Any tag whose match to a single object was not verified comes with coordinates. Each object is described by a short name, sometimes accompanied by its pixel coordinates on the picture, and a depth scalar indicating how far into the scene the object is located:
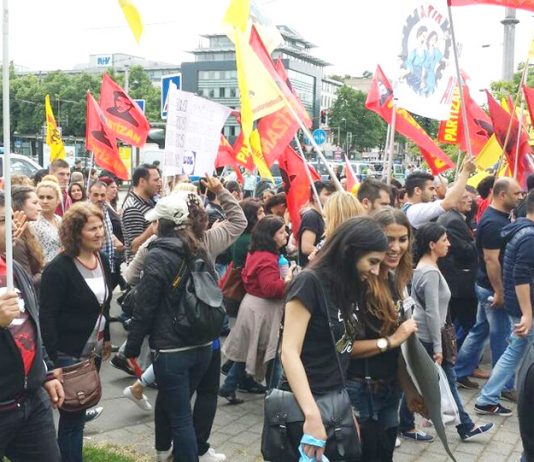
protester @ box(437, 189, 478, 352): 6.24
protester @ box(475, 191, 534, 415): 5.28
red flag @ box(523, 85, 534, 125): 8.56
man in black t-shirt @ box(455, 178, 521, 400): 6.03
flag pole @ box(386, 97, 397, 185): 6.23
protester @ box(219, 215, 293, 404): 5.39
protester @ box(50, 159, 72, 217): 9.43
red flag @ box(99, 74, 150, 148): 9.78
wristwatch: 3.30
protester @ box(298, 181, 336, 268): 5.95
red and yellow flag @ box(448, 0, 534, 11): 5.52
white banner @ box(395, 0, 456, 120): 6.02
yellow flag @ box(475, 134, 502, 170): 9.68
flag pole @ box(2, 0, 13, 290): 2.60
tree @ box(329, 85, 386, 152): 79.12
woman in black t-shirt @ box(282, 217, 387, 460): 2.88
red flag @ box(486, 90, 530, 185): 8.72
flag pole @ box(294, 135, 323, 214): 6.38
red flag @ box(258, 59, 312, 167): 6.79
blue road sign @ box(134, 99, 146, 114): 12.68
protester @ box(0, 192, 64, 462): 2.94
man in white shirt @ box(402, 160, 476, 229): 5.53
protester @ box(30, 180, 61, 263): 5.85
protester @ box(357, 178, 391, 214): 4.96
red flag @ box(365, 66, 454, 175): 8.18
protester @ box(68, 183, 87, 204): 8.25
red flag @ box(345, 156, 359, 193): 8.18
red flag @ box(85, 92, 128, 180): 9.70
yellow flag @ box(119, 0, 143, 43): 5.13
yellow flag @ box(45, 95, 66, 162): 12.05
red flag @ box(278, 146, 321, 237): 7.22
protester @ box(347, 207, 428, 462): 3.31
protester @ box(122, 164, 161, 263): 6.39
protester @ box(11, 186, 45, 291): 4.42
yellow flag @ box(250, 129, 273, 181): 7.93
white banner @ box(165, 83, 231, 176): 6.04
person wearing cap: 4.00
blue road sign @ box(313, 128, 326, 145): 22.01
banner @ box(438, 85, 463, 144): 10.14
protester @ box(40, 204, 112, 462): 3.93
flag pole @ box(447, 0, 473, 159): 5.38
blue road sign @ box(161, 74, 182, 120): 8.38
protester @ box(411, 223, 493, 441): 4.62
